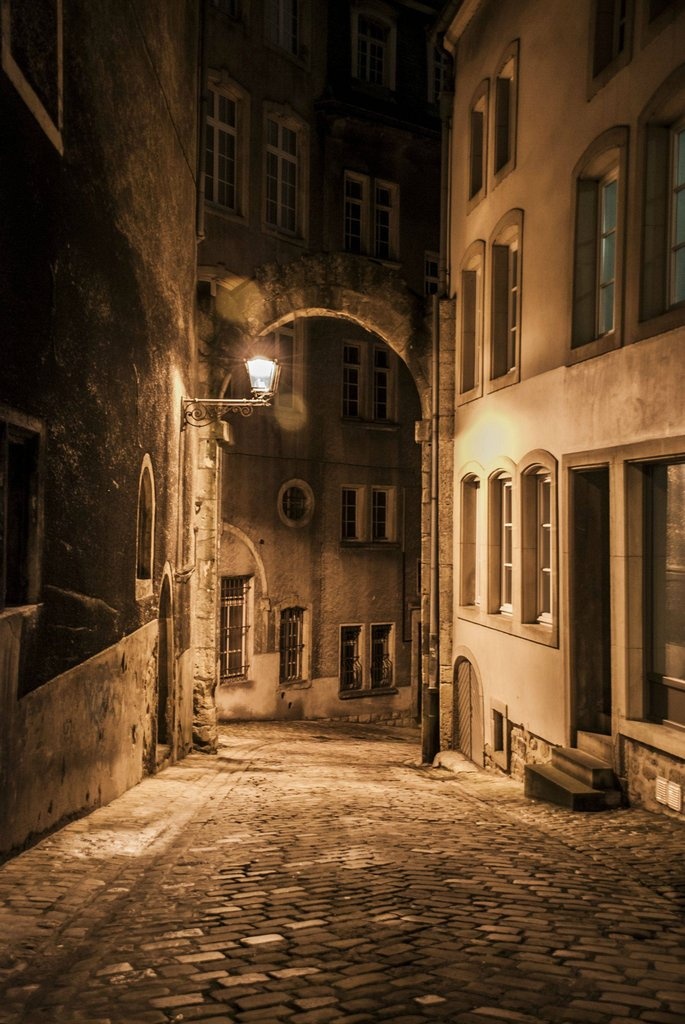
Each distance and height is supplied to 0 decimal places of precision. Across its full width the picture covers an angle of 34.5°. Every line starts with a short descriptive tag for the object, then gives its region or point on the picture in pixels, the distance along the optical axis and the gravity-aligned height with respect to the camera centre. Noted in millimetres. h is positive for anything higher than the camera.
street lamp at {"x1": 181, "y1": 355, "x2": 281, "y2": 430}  13352 +2383
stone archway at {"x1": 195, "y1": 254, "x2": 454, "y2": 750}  16172 +4120
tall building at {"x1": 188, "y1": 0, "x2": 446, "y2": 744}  22656 +4949
